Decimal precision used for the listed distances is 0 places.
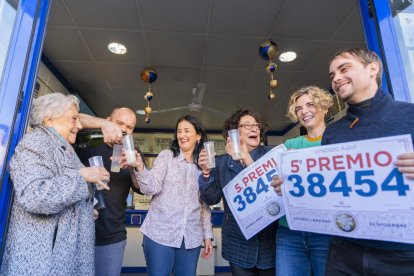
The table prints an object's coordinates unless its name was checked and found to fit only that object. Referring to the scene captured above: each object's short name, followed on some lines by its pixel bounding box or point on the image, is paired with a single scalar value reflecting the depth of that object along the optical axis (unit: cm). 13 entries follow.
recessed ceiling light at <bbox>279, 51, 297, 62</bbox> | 352
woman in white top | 158
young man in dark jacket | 88
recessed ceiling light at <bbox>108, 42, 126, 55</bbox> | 336
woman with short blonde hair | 130
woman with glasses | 146
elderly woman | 99
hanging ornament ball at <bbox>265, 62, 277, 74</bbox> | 320
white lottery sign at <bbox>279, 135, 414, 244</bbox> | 85
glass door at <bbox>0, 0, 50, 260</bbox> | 109
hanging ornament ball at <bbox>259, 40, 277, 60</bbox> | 304
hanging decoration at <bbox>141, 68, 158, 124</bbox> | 371
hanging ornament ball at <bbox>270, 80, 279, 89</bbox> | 333
